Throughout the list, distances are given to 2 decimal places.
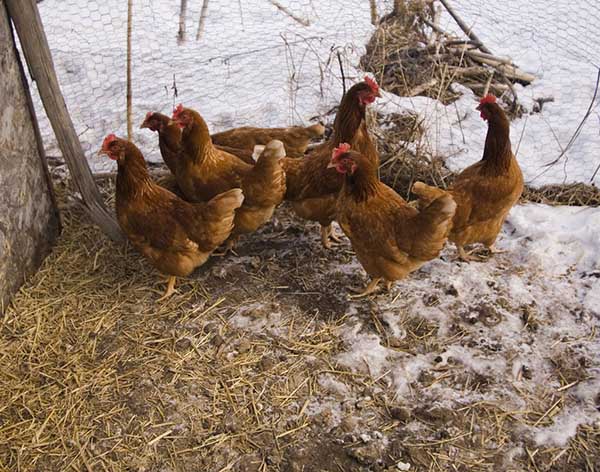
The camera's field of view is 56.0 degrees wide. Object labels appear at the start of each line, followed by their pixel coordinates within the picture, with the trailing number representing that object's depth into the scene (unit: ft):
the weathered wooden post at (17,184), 9.31
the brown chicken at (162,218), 9.25
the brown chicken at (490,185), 9.58
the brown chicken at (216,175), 9.98
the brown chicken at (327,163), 10.19
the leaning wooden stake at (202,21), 16.36
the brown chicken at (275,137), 11.34
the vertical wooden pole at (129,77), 11.81
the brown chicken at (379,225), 8.79
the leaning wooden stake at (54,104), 9.13
